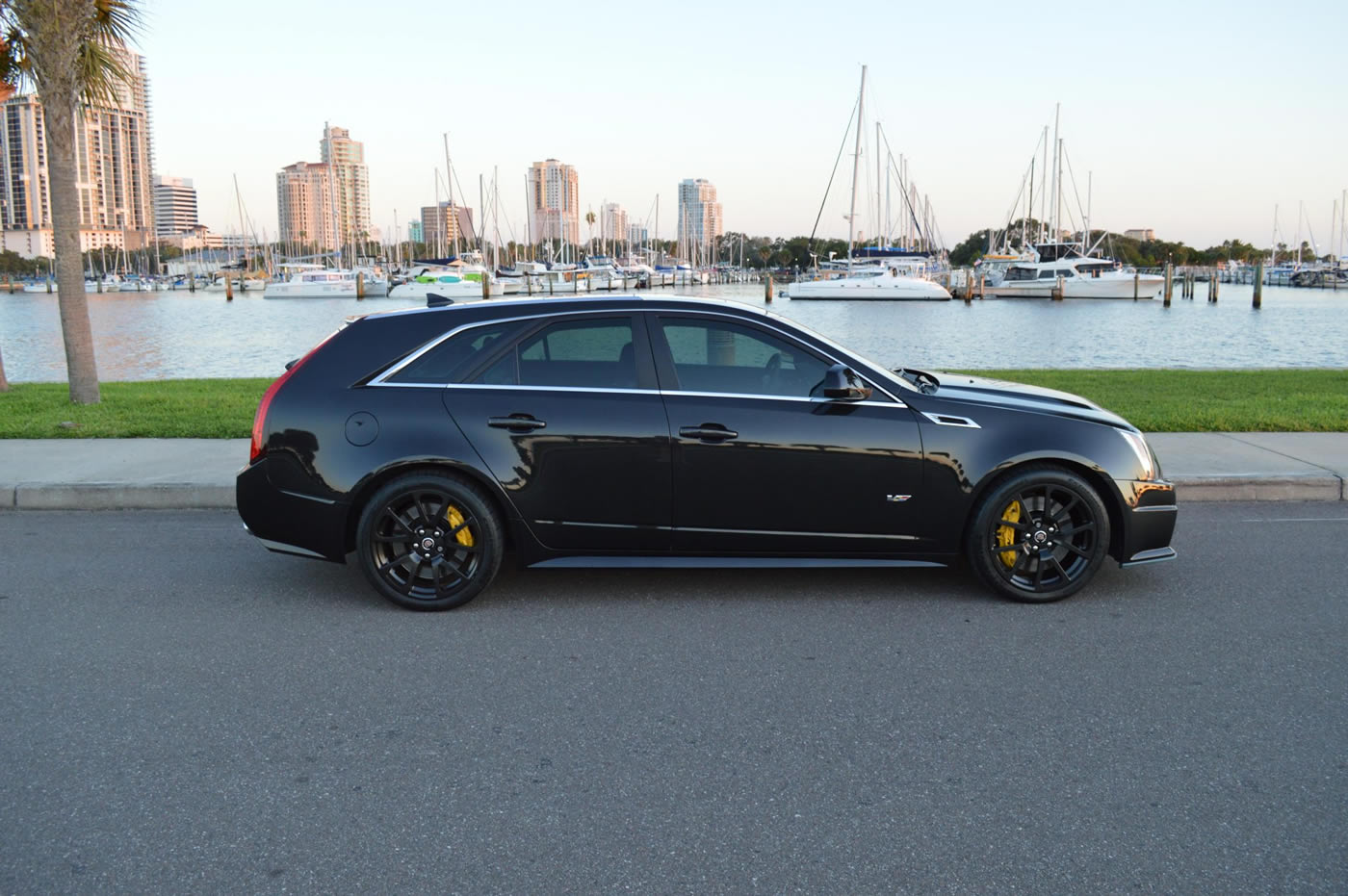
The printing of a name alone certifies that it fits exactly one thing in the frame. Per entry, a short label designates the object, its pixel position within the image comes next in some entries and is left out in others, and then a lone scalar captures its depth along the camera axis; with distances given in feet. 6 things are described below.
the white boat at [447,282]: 274.16
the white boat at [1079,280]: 270.87
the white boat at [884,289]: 260.83
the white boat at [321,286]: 320.09
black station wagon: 19.21
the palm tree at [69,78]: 41.39
